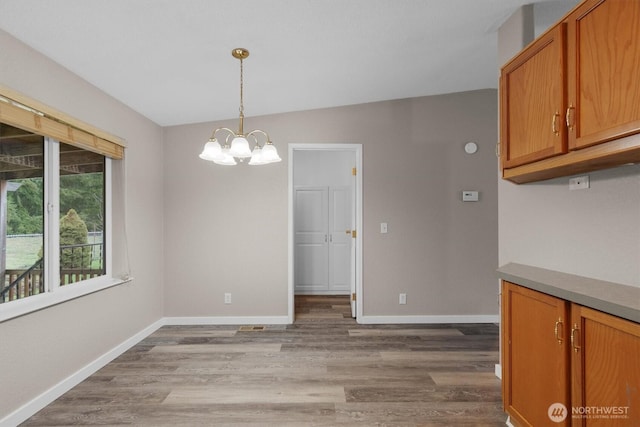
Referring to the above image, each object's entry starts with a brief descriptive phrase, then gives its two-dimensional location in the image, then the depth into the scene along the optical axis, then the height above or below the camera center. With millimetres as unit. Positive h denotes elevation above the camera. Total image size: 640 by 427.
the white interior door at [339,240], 5535 -418
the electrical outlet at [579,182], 1734 +175
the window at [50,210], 2066 +50
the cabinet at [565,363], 1188 -649
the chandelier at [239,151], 2129 +433
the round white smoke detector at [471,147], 3891 +810
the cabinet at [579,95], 1233 +540
